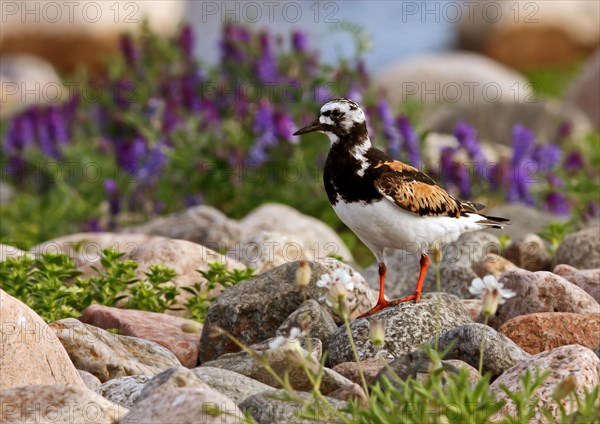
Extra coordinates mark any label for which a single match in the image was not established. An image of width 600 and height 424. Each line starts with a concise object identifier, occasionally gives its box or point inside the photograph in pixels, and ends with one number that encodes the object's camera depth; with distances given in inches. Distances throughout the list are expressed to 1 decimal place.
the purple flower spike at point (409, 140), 770.2
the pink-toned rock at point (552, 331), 442.9
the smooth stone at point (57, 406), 344.8
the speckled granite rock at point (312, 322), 454.0
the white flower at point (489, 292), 320.8
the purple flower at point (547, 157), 808.3
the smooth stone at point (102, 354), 436.1
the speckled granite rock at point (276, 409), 348.5
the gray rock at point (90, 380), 419.8
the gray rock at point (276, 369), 377.4
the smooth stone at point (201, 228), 647.1
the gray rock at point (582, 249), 581.9
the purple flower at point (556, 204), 774.5
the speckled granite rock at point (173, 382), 340.8
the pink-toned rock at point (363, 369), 405.7
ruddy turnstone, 462.0
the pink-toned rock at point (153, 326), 487.1
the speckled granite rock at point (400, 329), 437.7
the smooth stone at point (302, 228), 677.3
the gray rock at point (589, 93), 1354.6
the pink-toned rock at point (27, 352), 387.2
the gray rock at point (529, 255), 613.9
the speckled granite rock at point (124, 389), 394.0
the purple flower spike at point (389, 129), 771.4
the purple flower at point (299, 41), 815.1
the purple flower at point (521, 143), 809.5
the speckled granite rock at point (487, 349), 397.4
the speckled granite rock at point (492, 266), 569.0
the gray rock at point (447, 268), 558.6
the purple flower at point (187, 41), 848.3
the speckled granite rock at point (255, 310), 478.0
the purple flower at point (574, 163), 856.3
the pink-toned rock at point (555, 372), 361.7
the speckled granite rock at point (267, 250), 585.6
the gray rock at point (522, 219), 698.2
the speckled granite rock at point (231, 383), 380.2
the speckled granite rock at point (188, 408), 319.0
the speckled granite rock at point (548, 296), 479.5
